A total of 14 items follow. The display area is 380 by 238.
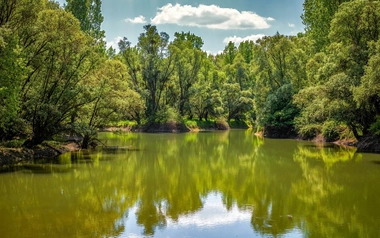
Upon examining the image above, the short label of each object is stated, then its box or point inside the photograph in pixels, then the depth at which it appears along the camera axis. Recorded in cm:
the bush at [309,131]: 3718
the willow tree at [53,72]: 2170
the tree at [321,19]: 4150
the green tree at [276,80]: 4453
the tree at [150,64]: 5694
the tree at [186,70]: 6219
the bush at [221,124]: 6731
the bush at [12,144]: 2156
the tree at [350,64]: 2714
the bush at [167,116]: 5706
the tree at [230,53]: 9818
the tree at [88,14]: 4675
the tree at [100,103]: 2500
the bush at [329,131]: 3186
